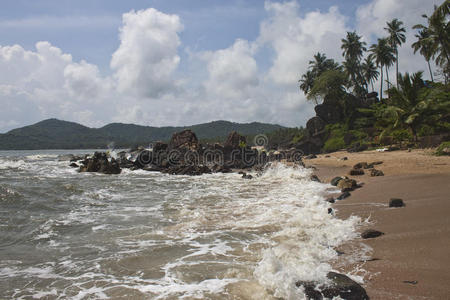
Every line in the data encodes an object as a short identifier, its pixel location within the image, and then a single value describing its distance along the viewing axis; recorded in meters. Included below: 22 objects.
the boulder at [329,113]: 43.00
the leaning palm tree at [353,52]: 51.53
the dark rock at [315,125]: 42.81
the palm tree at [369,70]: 54.65
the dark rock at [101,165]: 25.28
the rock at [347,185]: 10.52
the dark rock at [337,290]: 3.30
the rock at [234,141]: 31.08
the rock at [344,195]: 9.31
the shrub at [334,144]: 38.03
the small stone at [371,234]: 5.38
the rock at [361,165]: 16.48
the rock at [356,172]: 13.97
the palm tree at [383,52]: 46.75
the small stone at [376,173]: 12.80
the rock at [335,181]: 12.33
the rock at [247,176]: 19.15
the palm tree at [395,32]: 47.00
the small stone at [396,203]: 7.07
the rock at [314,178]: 14.54
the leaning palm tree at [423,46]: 34.25
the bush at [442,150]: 15.77
